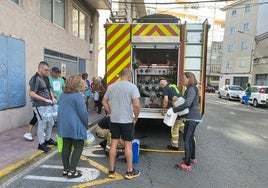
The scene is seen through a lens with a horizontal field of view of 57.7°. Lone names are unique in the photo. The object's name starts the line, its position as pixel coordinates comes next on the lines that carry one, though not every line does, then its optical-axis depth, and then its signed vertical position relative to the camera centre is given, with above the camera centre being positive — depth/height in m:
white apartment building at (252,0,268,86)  23.45 +2.60
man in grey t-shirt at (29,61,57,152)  4.80 -0.52
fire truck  5.91 +0.82
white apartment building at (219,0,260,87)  35.38 +5.52
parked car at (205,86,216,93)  43.00 -2.03
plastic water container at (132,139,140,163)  4.52 -1.39
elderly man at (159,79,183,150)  5.38 -0.53
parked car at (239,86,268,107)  15.92 -1.13
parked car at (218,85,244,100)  21.53 -1.19
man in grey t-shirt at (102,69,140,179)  3.79 -0.56
